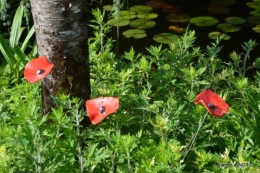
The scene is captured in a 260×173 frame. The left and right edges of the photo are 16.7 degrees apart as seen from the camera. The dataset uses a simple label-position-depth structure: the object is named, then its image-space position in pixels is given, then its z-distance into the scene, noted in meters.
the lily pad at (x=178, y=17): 8.67
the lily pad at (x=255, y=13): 8.82
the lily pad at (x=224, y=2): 9.37
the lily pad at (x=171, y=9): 8.99
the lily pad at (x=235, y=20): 8.49
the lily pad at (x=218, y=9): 8.94
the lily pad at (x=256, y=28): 8.22
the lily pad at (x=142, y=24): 8.38
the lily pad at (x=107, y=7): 9.06
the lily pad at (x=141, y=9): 8.99
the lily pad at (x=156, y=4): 9.20
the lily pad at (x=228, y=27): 8.20
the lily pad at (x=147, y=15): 8.75
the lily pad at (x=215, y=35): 7.97
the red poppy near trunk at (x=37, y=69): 3.23
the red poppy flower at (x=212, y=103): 2.99
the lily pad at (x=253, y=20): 8.51
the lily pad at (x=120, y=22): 8.47
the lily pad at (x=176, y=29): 8.28
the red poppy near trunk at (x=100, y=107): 3.17
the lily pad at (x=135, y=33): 8.03
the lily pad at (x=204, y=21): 8.49
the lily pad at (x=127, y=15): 8.69
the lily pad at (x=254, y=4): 9.18
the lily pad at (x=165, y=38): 7.82
